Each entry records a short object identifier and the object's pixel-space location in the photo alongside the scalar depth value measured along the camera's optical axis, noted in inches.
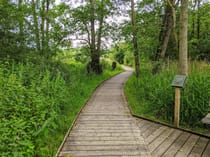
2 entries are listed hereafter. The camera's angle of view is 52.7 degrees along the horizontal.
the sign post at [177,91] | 178.7
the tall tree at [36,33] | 369.1
